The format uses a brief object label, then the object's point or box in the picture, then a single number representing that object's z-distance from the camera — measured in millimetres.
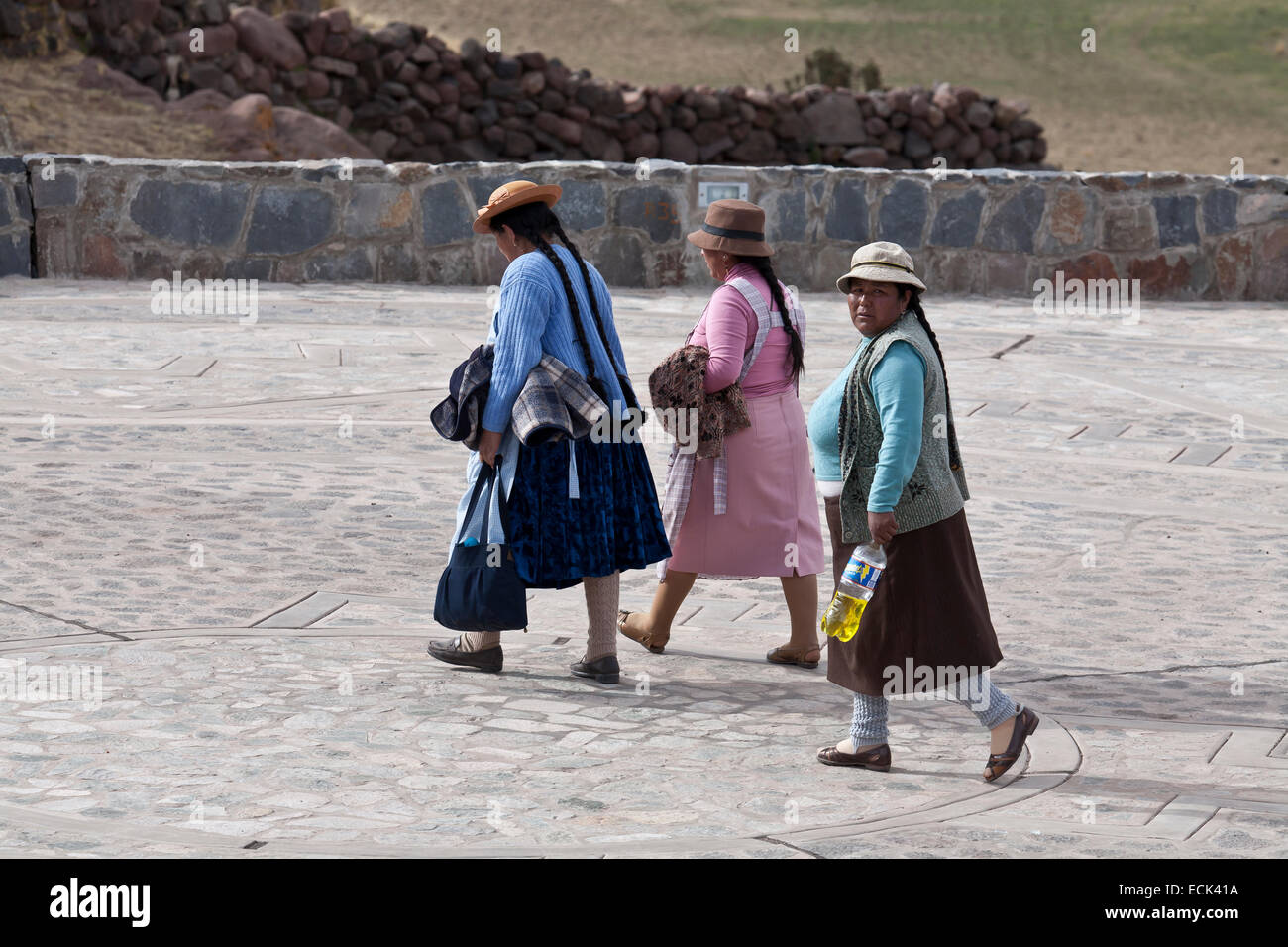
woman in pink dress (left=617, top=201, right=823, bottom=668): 11914
